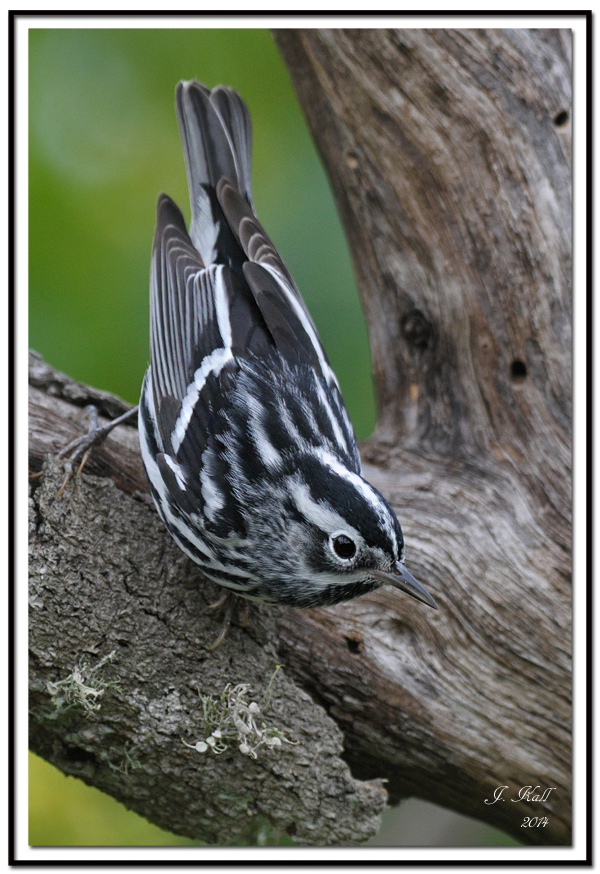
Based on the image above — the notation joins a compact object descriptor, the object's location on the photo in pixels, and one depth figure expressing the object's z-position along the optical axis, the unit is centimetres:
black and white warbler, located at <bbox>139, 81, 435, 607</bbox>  459
